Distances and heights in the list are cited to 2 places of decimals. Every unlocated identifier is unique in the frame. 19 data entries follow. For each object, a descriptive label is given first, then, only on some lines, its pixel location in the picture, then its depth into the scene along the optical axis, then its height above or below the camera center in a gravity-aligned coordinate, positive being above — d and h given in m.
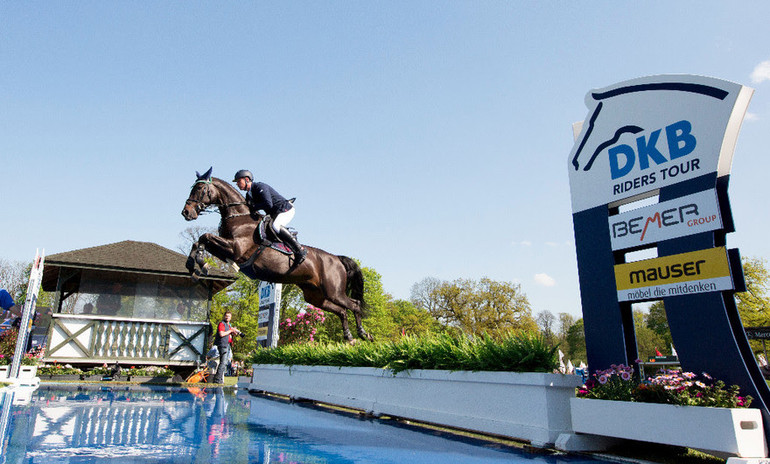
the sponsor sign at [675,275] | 4.30 +0.80
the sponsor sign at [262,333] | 14.80 +0.82
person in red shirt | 14.29 +0.54
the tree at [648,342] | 43.88 +1.96
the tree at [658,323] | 46.69 +4.13
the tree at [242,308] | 35.66 +3.80
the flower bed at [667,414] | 3.79 -0.41
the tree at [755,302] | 28.13 +3.52
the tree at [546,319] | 61.83 +5.48
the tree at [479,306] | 43.22 +4.87
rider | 8.92 +2.78
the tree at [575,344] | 53.69 +2.11
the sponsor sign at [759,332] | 19.33 +1.25
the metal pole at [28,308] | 12.53 +1.29
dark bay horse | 8.16 +1.79
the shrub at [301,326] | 17.49 +1.26
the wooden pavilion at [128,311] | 17.69 +1.81
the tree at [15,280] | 44.47 +7.05
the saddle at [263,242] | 8.50 +2.03
